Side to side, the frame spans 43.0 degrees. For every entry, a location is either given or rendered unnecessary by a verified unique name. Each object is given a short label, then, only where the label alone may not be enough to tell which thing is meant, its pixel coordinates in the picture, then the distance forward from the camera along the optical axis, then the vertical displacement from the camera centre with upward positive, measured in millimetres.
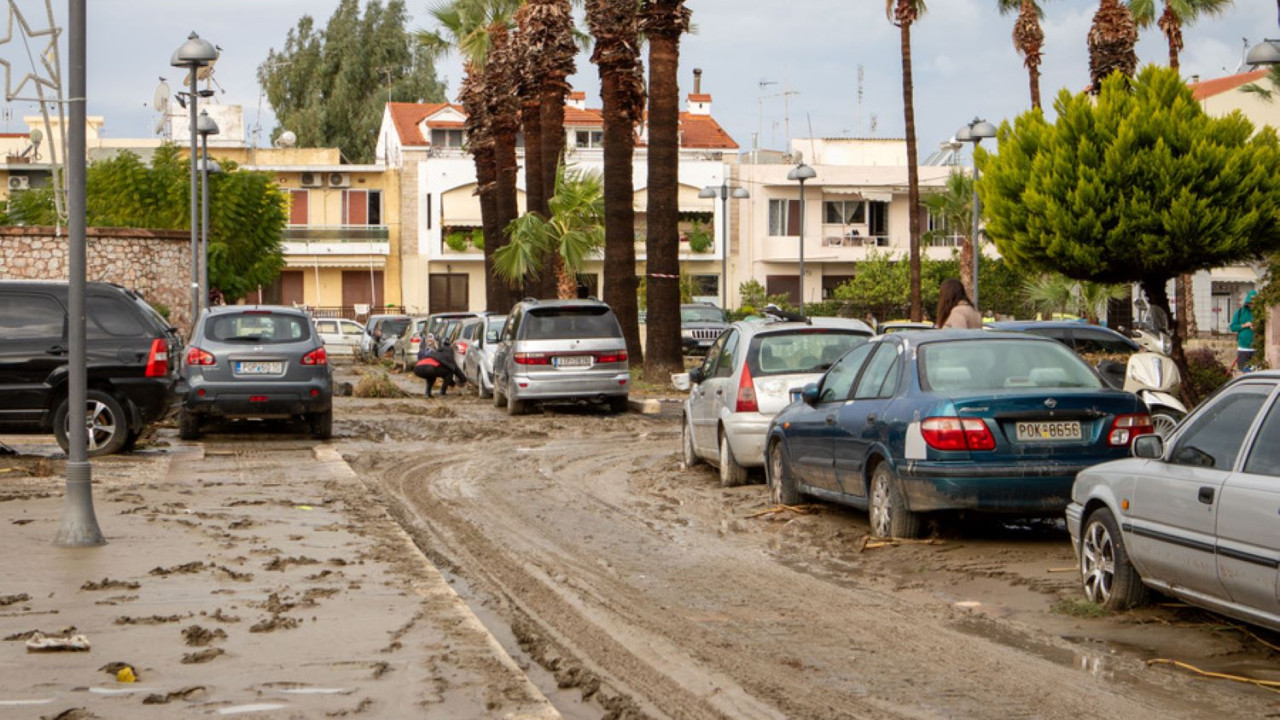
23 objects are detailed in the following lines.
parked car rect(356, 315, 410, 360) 54406 -936
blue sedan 10703 -840
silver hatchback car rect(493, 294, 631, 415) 25641 -755
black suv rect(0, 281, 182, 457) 16922 -570
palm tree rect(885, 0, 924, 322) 45906 +7082
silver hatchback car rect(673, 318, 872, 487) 15016 -671
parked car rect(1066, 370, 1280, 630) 7328 -1048
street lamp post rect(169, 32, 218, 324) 29859 +4641
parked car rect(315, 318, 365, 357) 59094 -980
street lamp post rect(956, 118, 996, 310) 38250 +4115
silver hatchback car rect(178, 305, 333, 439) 20109 -736
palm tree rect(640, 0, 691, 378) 29875 +2295
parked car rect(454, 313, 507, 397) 31125 -859
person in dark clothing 31375 -1170
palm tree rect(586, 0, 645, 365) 32000 +3682
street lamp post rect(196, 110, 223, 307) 37000 +2631
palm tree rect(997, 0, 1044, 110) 52750 +8857
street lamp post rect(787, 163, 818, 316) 42969 +3537
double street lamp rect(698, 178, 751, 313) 51869 +4014
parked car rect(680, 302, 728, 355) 43062 -542
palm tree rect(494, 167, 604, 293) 39000 +1761
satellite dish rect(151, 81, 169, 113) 69188 +9296
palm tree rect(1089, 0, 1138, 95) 44281 +7212
